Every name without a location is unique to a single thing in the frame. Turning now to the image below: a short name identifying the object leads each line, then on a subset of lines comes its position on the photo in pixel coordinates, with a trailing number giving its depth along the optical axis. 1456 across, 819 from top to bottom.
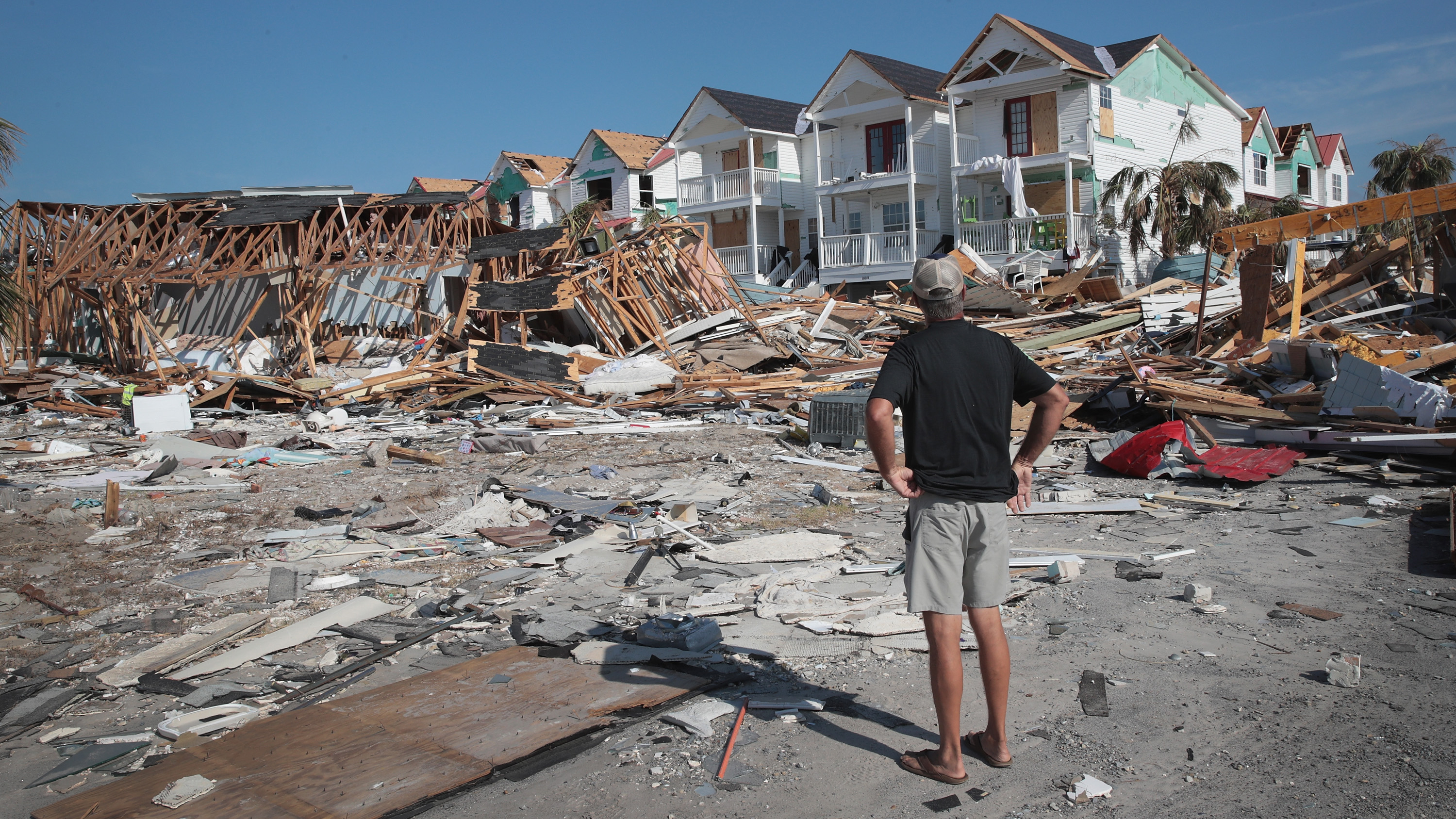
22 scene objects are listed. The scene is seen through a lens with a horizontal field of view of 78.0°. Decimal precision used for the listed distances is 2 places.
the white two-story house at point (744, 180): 32.38
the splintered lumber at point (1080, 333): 16.06
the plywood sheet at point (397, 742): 3.06
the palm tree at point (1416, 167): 27.33
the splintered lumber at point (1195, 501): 7.11
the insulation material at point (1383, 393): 7.93
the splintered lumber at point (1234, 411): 9.06
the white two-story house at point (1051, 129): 25.61
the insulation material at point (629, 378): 14.75
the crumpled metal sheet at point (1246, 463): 7.79
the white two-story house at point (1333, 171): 40.31
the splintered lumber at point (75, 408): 14.76
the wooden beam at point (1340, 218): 10.63
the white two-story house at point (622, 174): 36.88
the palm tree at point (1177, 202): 24.33
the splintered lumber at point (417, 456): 9.97
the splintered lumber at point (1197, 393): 9.63
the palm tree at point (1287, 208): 30.44
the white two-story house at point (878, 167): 28.05
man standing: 2.98
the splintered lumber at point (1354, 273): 13.75
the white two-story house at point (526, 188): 41.12
